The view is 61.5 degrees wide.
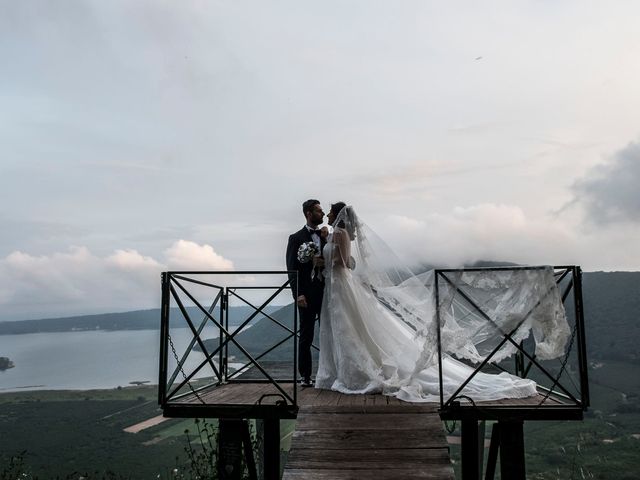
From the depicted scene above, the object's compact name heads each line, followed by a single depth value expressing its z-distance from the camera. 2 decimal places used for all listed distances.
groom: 6.80
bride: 6.10
